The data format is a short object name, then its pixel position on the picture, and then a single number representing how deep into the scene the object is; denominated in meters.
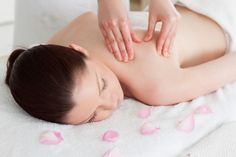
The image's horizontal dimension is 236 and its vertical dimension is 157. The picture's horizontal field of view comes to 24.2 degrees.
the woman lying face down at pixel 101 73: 1.11
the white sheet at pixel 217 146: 1.06
